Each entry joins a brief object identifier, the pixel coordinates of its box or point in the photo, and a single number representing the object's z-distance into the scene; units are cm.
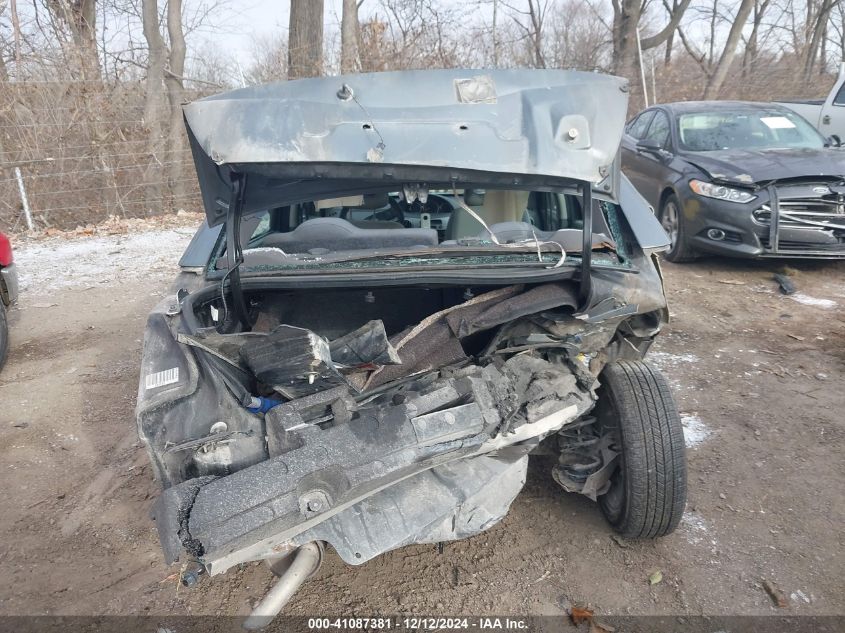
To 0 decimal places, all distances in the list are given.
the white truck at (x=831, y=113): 888
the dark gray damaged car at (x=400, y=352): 196
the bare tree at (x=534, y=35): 2042
